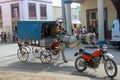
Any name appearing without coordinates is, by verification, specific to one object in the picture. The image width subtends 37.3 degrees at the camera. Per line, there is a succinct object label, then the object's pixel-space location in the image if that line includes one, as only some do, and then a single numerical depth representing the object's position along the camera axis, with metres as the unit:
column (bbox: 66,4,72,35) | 16.32
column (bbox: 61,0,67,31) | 15.91
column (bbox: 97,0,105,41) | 14.93
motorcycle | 6.17
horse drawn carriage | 8.65
